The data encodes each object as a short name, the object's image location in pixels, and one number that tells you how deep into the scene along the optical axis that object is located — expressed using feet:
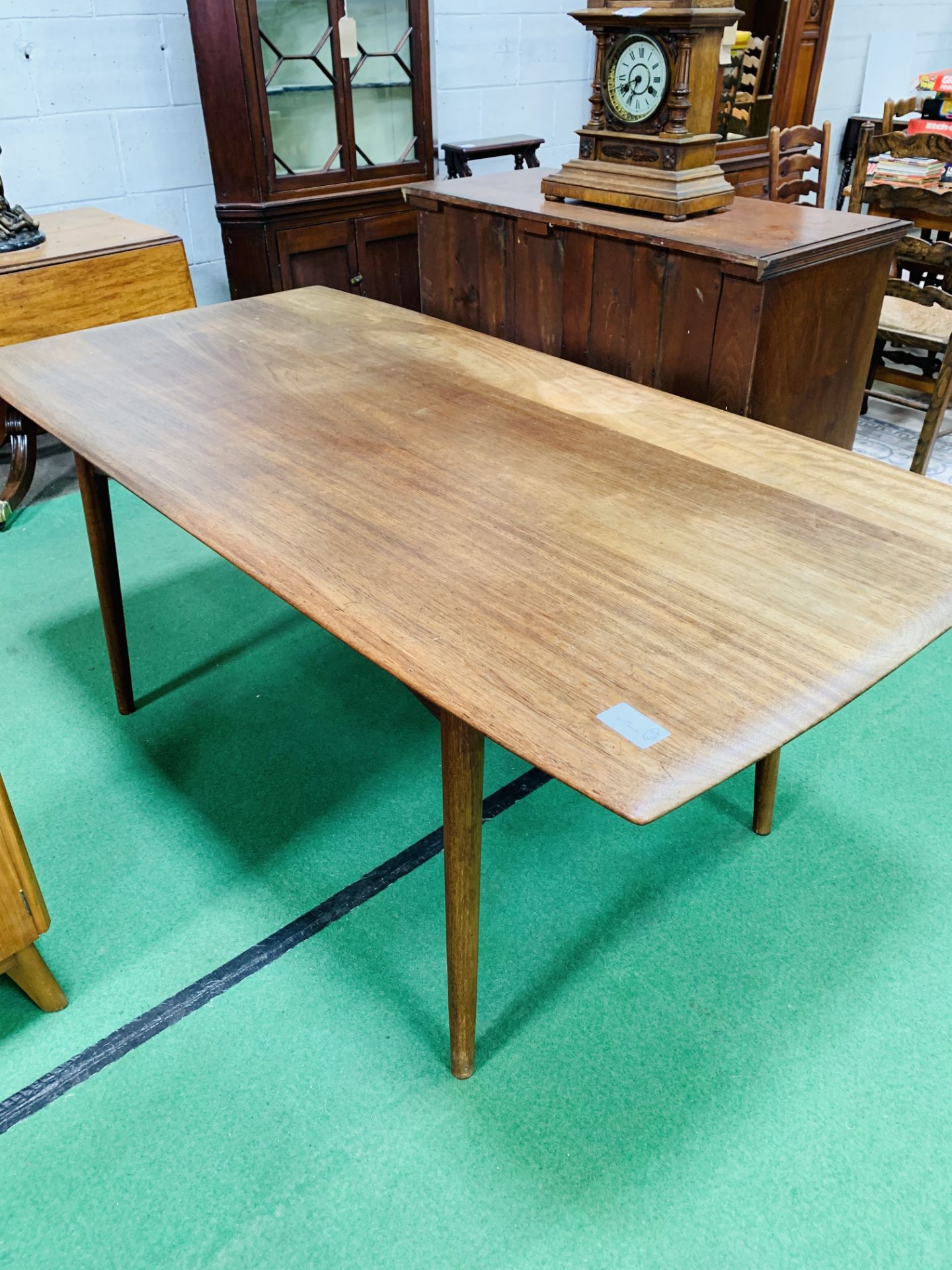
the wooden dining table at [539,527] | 2.85
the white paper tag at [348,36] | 9.46
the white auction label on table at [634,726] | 2.68
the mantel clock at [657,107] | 5.65
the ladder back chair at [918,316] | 9.08
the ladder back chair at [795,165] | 10.50
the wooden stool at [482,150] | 10.44
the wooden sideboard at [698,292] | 5.50
